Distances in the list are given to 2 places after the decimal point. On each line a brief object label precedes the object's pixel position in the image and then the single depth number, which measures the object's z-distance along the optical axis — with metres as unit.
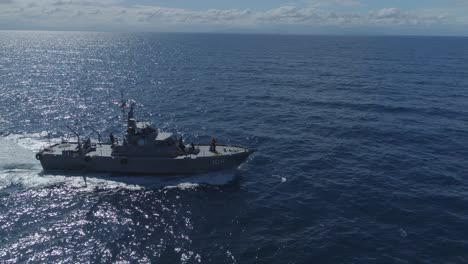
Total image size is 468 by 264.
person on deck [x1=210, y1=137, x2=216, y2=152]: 54.38
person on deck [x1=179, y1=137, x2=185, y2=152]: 54.03
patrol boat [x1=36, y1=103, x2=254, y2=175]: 52.41
